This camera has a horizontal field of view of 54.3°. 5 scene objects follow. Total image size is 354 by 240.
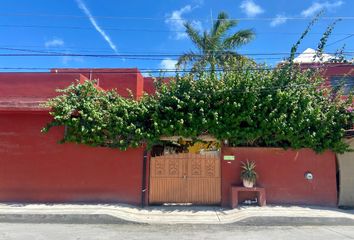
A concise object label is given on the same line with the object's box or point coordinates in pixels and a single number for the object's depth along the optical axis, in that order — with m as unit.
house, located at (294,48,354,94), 14.57
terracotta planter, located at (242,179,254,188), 12.23
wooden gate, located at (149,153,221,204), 12.71
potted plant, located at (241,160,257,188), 12.21
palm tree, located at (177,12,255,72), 19.36
